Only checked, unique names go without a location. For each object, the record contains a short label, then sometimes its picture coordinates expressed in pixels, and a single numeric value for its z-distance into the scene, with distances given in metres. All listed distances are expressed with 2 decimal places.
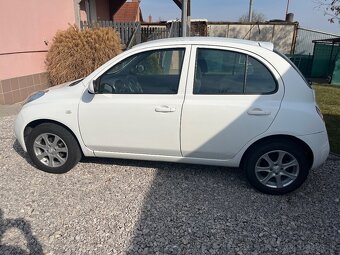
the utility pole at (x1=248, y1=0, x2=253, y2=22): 26.03
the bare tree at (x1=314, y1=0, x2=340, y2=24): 12.56
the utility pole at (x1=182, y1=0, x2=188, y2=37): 8.81
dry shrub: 7.98
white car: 3.08
